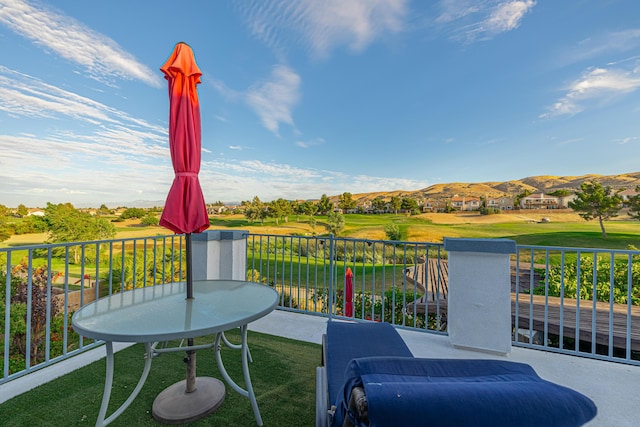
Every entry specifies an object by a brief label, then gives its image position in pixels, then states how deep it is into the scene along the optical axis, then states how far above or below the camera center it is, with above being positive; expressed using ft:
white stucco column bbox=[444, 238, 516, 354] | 9.47 -2.88
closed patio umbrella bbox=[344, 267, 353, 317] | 19.80 -5.32
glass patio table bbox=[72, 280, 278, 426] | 4.91 -2.26
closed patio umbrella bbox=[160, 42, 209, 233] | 6.86 +1.83
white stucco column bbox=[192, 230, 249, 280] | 13.91 -2.26
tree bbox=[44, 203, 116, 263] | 76.54 -4.22
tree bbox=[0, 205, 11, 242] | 65.05 -3.81
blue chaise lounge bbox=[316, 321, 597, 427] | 2.29 -1.72
